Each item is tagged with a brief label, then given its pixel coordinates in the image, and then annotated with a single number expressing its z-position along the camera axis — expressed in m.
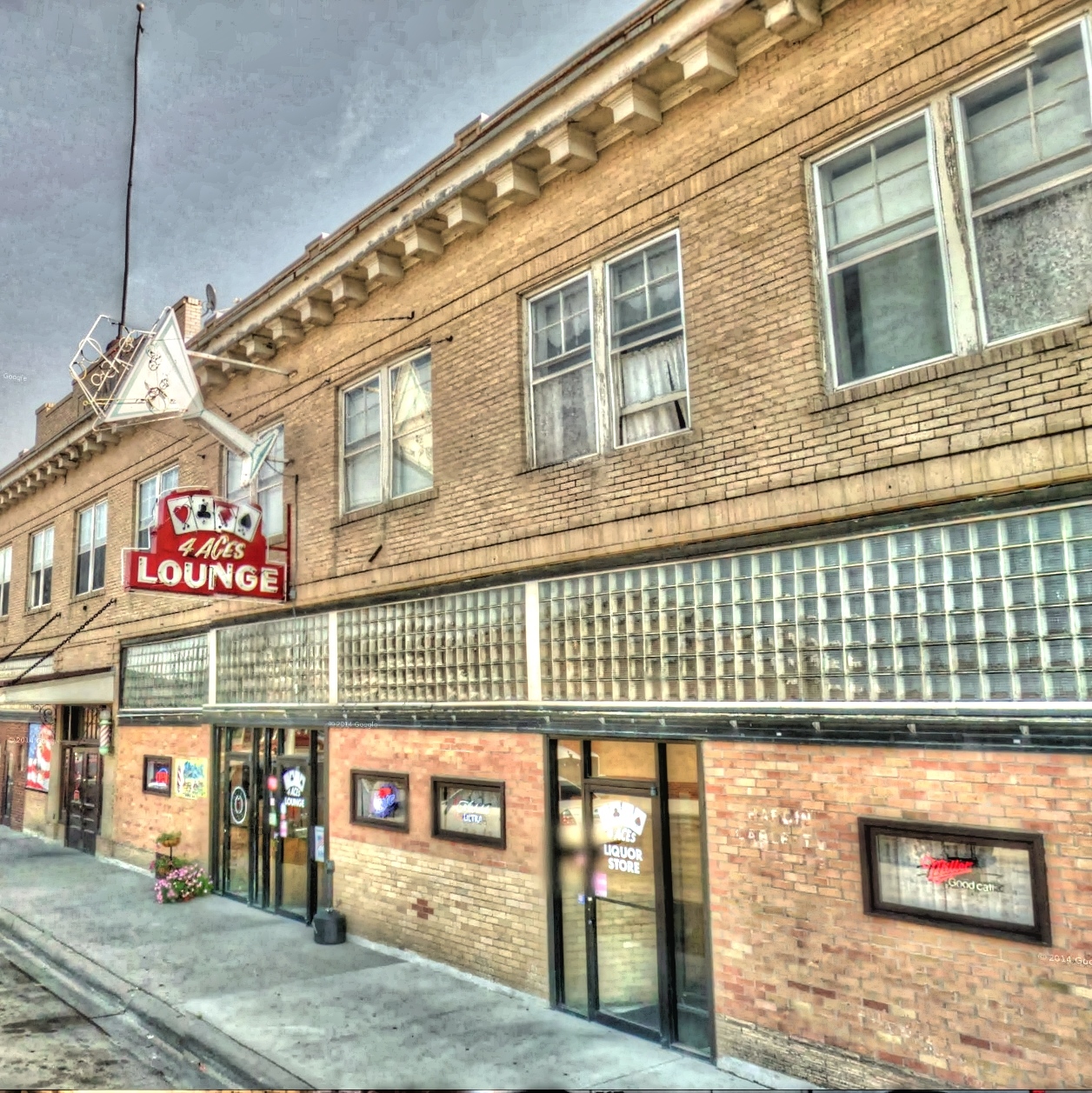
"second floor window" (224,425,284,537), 13.28
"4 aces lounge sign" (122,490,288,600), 10.94
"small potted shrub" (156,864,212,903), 13.49
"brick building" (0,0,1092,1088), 5.78
